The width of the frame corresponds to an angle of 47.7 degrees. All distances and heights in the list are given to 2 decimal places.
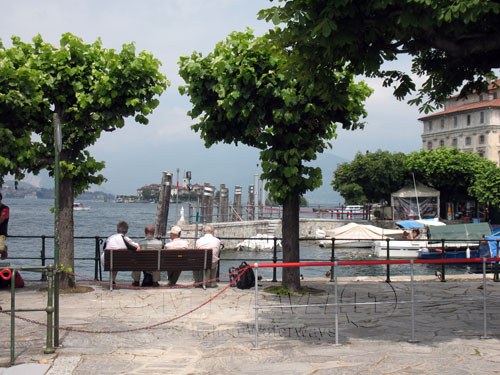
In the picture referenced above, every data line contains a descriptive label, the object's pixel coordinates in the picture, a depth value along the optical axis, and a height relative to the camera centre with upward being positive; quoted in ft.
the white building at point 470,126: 296.30 +47.30
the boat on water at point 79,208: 633.20 -0.55
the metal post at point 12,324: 22.11 -4.63
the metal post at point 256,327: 24.61 -5.14
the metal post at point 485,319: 26.66 -5.11
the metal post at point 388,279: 46.91 -5.75
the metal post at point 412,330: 25.85 -5.47
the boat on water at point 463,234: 114.21 -4.75
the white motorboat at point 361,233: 153.07 -6.14
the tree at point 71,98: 37.68 +7.48
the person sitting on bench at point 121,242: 41.57 -2.50
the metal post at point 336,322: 25.26 -5.03
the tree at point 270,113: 36.68 +6.44
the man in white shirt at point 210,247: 42.55 -2.96
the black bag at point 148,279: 42.45 -5.32
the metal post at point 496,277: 48.74 -5.68
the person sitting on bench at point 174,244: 42.75 -2.79
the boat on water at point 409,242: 137.28 -7.80
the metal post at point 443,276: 47.41 -5.51
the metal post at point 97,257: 44.45 -3.94
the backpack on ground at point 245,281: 41.65 -5.35
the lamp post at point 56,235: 24.75 -1.24
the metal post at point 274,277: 43.88 -5.55
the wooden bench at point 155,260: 40.37 -3.72
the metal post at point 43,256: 44.06 -3.85
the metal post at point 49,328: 23.67 -5.08
